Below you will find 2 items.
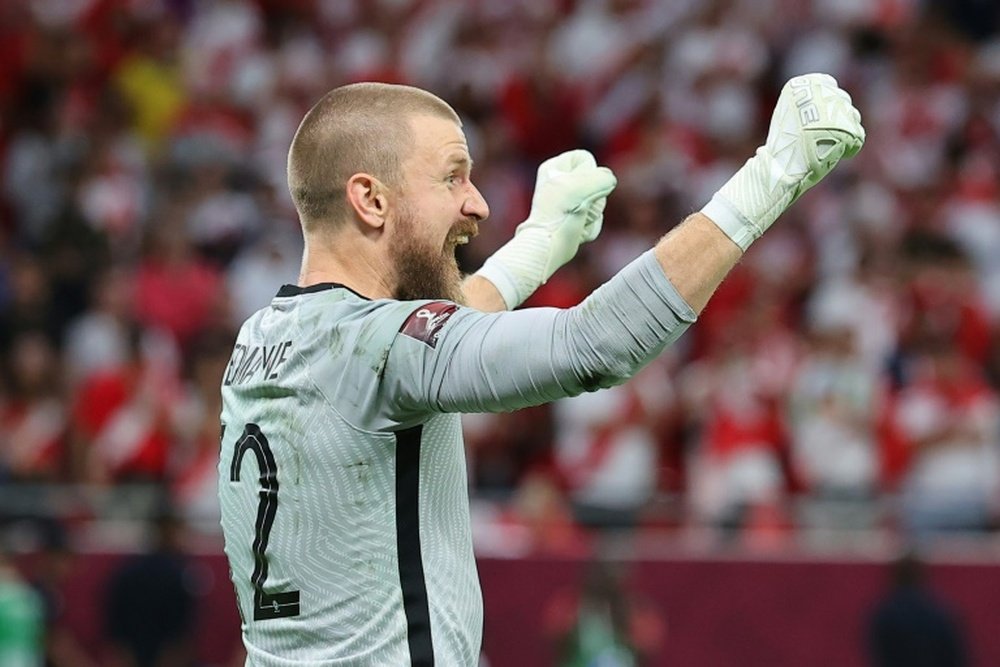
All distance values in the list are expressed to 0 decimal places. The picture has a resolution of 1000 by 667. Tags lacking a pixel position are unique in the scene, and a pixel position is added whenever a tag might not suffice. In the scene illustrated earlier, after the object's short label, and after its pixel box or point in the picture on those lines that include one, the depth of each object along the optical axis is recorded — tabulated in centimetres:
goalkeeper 554
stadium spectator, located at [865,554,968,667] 1909
